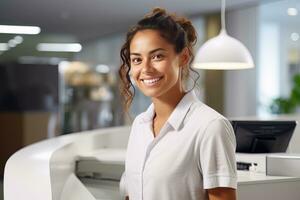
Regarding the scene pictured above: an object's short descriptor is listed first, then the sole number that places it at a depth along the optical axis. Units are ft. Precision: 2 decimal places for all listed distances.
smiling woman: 5.82
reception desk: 6.62
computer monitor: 10.71
